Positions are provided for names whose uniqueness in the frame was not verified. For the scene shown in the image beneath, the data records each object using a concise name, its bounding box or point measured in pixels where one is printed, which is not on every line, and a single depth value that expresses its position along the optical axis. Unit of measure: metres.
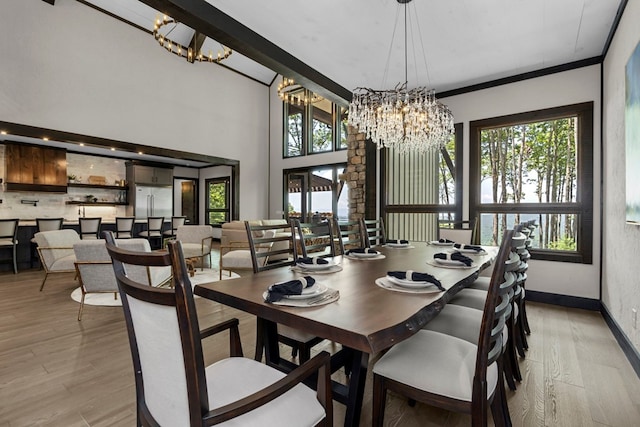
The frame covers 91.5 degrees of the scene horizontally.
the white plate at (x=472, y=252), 2.49
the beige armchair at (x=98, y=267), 3.15
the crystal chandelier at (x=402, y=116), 3.00
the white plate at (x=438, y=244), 3.04
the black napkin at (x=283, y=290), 1.23
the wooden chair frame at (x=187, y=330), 0.74
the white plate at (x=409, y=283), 1.41
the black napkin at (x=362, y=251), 2.48
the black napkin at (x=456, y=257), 1.96
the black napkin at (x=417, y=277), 1.42
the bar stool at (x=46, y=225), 5.50
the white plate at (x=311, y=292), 1.23
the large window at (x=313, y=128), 7.84
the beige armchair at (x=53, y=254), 3.99
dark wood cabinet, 6.44
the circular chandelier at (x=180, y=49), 4.20
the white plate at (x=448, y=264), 1.97
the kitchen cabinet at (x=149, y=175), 8.52
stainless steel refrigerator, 8.48
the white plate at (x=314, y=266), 1.86
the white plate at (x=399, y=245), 3.04
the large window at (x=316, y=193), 7.86
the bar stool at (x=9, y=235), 5.07
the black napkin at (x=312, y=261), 1.97
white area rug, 3.57
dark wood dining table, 1.00
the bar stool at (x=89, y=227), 6.00
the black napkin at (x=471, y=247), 2.59
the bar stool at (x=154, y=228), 6.96
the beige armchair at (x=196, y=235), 5.45
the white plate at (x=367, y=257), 2.33
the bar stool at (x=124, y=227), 6.47
